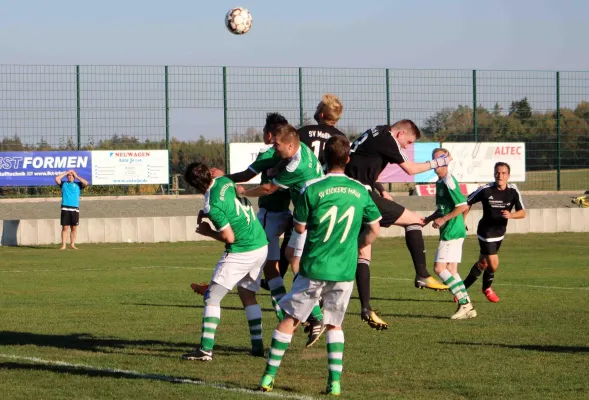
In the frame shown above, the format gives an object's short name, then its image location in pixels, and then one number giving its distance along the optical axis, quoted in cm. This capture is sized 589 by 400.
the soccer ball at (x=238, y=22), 2262
